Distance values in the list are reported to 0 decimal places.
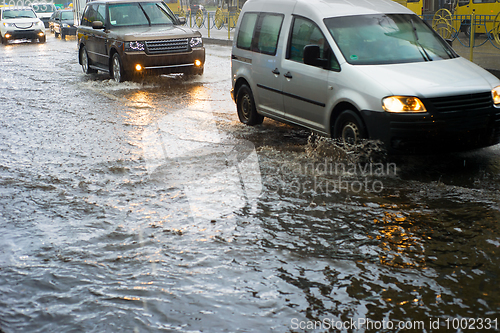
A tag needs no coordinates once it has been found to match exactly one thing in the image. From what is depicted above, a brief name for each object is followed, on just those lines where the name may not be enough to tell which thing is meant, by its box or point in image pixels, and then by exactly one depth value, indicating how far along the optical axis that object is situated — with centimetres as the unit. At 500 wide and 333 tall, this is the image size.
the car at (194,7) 5882
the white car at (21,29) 3100
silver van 610
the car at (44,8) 5311
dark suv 1366
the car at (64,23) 3547
